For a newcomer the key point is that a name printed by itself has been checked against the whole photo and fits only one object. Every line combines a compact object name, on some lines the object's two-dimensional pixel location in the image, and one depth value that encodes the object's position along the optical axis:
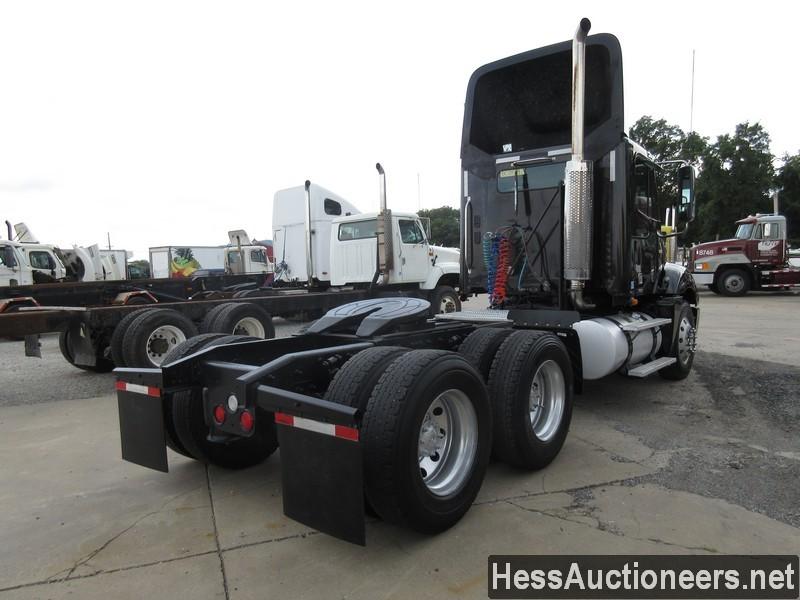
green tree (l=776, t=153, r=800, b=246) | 37.94
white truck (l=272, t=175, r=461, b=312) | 11.06
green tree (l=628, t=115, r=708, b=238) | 35.28
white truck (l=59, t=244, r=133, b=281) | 19.42
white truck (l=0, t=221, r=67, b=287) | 14.43
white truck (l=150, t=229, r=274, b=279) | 24.16
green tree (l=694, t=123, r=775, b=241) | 35.12
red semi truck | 19.83
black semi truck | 2.60
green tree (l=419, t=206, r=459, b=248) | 68.31
